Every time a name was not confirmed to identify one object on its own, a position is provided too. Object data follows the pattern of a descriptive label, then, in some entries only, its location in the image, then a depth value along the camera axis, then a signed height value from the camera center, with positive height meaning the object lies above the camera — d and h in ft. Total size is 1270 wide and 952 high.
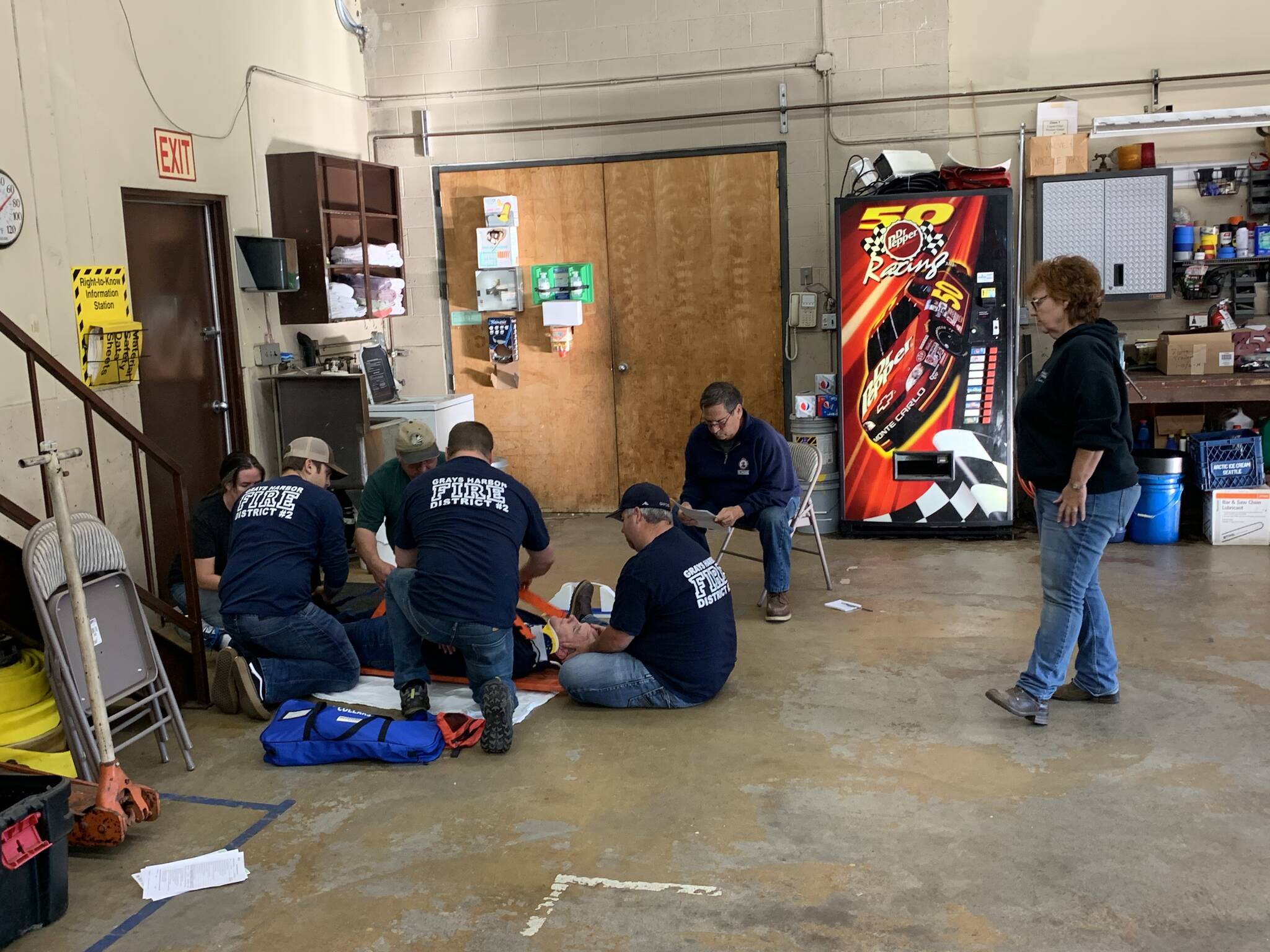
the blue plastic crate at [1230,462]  21.29 -3.11
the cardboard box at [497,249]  25.35 +1.66
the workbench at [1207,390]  20.53 -1.71
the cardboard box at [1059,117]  22.54 +3.56
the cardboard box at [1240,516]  20.88 -4.04
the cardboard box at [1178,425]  22.48 -2.53
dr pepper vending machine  21.53 -1.07
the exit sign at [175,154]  18.76 +3.02
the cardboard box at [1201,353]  21.06 -1.08
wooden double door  24.56 +0.05
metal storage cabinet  21.67 +1.38
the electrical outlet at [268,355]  21.31 -0.39
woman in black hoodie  12.23 -1.71
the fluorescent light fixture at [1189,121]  21.68 +3.27
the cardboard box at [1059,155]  22.07 +2.76
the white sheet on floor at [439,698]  14.35 -4.72
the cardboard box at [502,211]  25.26 +2.45
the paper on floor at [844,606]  18.05 -4.64
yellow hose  12.21 -3.95
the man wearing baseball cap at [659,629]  13.30 -3.67
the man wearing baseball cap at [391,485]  15.85 -2.20
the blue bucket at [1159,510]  21.13 -3.91
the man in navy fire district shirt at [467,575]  13.39 -2.91
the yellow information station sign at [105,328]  16.98 +0.20
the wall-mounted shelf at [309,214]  21.72 +2.25
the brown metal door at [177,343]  18.67 -0.09
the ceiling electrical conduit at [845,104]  22.18 +4.17
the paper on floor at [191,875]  10.30 -4.82
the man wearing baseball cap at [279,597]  14.34 -3.26
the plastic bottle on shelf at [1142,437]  22.54 -2.74
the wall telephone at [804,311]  24.07 +0.00
